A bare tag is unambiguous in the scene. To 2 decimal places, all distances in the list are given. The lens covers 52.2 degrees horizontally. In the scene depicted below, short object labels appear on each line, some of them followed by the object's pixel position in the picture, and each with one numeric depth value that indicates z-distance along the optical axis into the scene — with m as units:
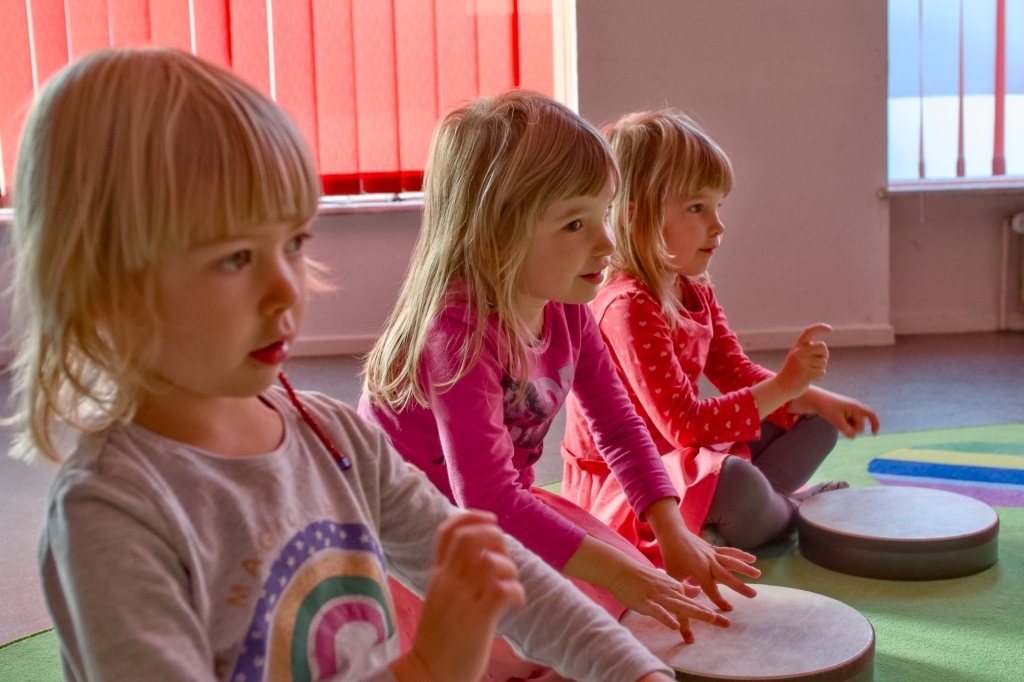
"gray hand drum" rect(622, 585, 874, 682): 1.04
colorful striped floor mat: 1.97
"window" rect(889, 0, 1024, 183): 3.57
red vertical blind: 3.60
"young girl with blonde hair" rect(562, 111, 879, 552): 1.61
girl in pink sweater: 1.15
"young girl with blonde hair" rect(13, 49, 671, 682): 0.62
